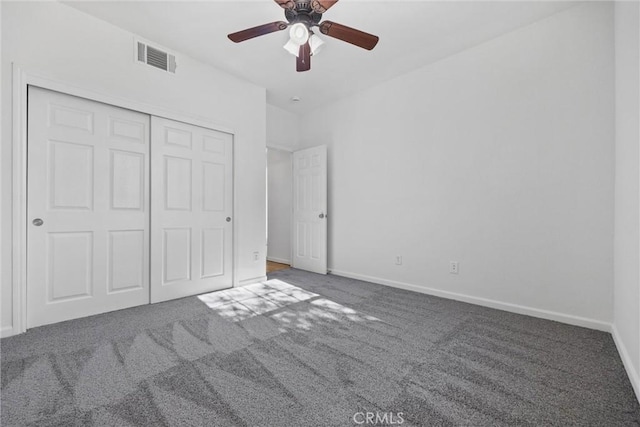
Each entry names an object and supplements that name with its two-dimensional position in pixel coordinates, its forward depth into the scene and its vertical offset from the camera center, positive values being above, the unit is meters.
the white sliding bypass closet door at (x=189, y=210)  2.98 +0.02
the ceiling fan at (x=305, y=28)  1.88 +1.36
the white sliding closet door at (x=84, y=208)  2.30 +0.03
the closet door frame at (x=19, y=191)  2.15 +0.15
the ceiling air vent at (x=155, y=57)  2.83 +1.65
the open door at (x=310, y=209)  4.40 +0.05
